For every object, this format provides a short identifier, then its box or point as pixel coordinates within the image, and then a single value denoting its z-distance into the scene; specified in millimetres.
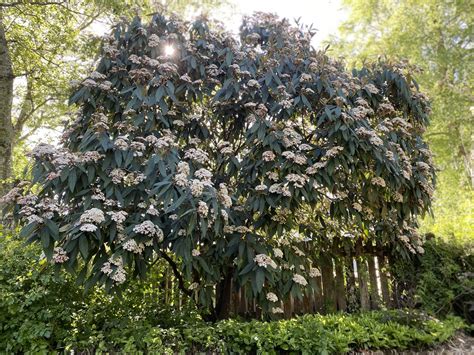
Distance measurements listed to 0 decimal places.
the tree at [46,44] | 5074
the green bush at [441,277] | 4277
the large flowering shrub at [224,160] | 2748
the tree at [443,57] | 9797
